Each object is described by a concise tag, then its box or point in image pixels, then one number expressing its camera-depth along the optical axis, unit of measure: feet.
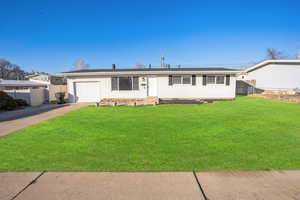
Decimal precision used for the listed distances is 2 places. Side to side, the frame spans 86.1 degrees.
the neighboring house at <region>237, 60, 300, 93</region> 57.06
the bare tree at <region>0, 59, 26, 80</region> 149.59
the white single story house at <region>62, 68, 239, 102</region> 45.47
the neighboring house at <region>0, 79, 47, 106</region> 41.37
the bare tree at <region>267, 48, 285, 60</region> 129.70
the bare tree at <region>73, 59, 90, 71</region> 149.28
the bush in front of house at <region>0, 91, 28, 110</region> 35.60
